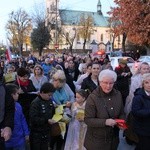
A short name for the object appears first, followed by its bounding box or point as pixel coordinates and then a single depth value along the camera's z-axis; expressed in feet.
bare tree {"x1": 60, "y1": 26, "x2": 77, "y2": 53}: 169.72
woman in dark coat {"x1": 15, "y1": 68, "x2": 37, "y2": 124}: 16.69
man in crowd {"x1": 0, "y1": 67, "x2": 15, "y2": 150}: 9.60
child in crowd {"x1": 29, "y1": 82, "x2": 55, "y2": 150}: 14.05
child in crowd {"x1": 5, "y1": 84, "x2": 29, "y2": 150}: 12.96
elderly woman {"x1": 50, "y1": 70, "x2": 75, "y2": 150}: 16.06
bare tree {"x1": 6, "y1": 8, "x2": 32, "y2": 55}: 160.56
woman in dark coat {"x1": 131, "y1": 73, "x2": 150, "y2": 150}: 11.84
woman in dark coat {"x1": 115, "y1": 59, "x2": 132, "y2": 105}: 19.44
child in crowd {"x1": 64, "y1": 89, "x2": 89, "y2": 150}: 14.82
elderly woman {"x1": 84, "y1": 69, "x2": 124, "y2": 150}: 10.77
